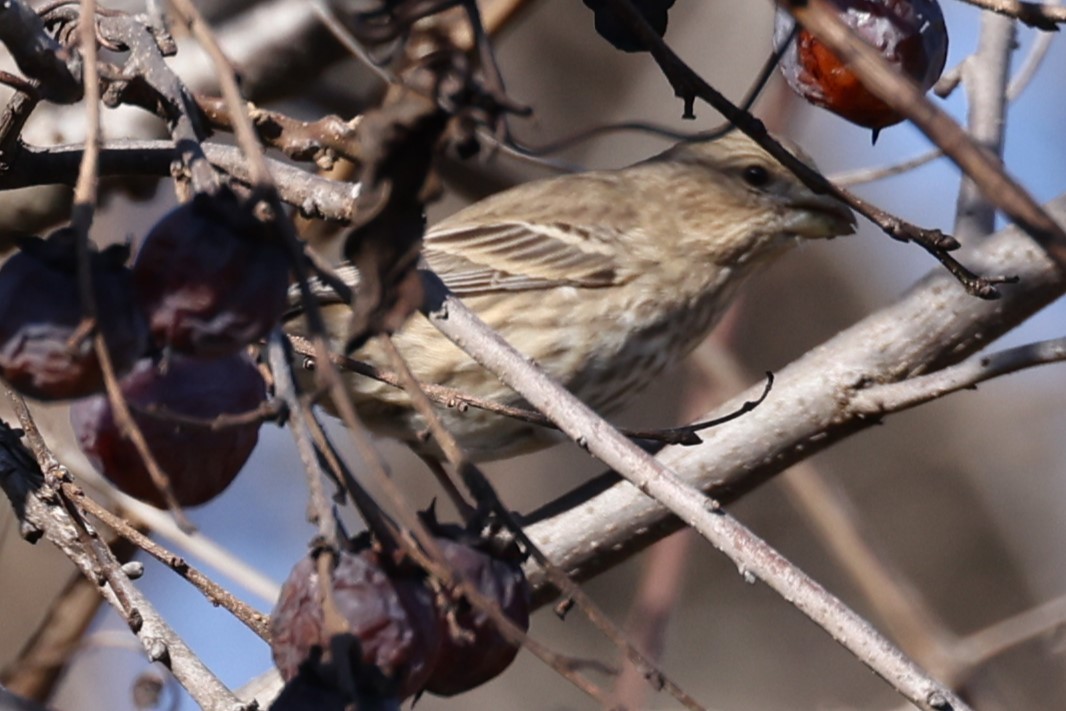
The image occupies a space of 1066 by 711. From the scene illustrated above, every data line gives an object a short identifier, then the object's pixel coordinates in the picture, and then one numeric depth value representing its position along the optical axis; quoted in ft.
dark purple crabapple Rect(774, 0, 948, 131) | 9.51
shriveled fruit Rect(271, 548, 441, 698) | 9.14
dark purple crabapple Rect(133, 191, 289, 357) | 9.10
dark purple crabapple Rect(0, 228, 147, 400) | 9.11
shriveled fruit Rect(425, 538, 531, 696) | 9.21
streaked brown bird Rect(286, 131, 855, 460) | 16.93
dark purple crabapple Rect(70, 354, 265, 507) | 9.21
